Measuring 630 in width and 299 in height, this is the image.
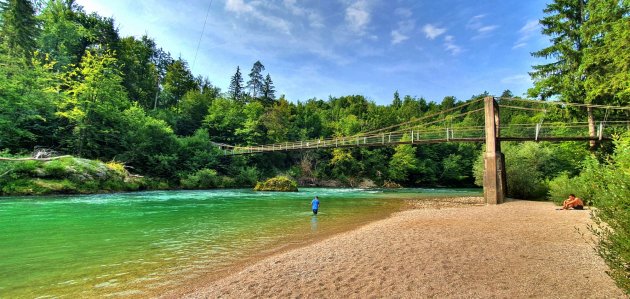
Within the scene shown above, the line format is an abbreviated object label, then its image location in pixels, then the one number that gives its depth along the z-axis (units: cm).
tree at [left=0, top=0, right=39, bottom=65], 3216
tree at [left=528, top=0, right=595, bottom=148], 1836
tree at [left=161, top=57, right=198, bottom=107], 5573
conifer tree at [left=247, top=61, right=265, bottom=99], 7875
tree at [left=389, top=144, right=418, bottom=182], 4862
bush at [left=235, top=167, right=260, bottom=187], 3678
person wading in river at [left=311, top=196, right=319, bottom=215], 1258
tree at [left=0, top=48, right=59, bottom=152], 2177
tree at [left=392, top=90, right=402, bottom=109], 9966
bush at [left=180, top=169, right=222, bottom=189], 3062
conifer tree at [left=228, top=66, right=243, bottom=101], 7938
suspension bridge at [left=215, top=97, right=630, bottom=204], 1567
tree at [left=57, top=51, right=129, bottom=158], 2598
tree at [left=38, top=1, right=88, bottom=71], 3538
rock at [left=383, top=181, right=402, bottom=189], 4499
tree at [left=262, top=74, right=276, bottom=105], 7593
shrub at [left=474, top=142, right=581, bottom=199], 1814
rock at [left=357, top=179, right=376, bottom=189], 4548
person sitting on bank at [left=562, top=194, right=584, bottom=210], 1170
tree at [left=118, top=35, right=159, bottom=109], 4481
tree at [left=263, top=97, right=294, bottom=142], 4844
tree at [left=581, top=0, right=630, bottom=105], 1370
